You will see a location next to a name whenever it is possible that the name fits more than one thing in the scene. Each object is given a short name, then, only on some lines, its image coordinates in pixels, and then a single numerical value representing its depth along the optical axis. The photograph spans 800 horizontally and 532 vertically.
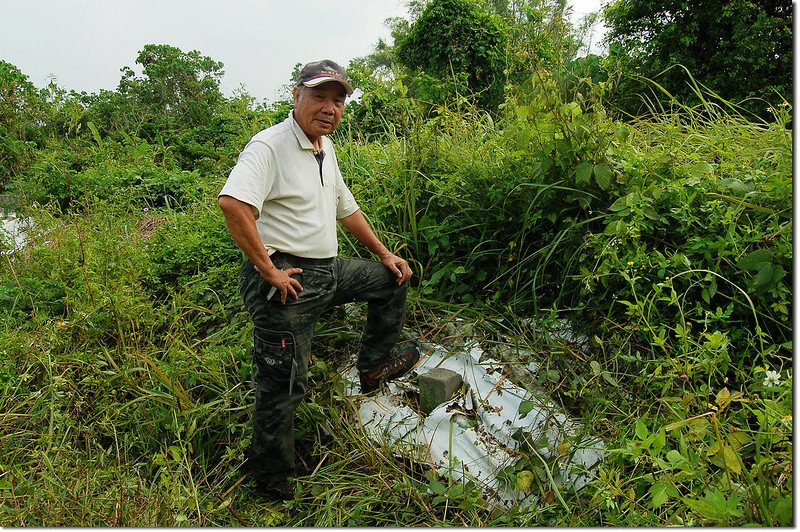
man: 2.41
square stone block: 2.78
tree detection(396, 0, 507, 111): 11.05
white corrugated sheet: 2.36
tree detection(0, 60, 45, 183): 8.62
